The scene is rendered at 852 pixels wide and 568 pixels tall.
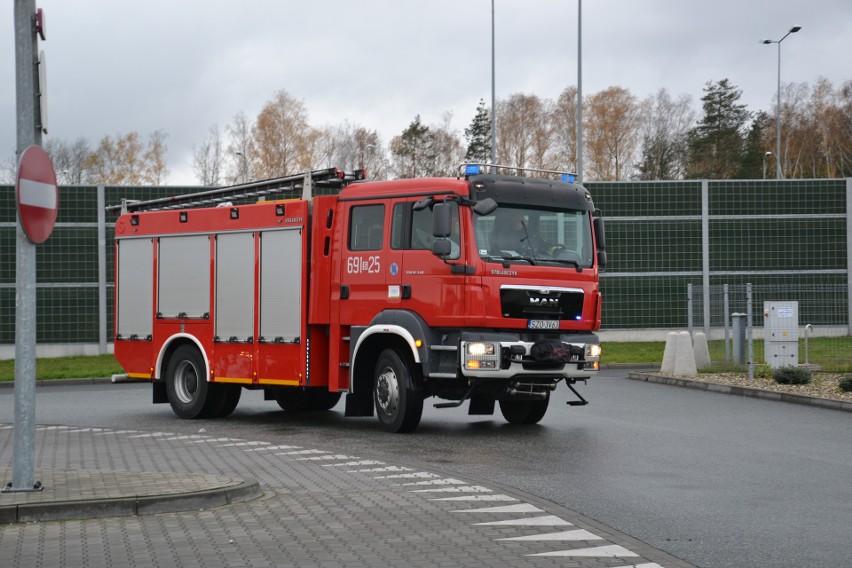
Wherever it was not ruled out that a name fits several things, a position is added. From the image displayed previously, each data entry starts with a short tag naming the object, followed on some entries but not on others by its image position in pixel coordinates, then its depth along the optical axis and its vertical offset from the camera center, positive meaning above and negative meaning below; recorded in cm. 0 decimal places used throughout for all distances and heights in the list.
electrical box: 2331 -101
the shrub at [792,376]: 2114 -162
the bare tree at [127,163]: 10131 +929
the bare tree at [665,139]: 10050 +1145
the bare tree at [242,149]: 9481 +990
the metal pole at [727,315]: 2452 -72
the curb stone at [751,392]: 1848 -186
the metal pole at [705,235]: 3875 +136
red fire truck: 1462 -19
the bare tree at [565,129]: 10262 +1226
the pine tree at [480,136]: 9775 +1106
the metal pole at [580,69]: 3756 +628
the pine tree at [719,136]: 9812 +1120
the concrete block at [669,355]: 2539 -152
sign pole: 938 -10
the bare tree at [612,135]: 10181 +1167
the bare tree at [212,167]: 9719 +872
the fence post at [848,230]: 3969 +154
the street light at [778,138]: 6206 +755
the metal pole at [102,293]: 3653 -42
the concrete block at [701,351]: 2655 -151
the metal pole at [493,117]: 4078 +543
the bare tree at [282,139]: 9662 +1073
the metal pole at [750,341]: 2275 -112
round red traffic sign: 909 +61
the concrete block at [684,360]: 2495 -159
